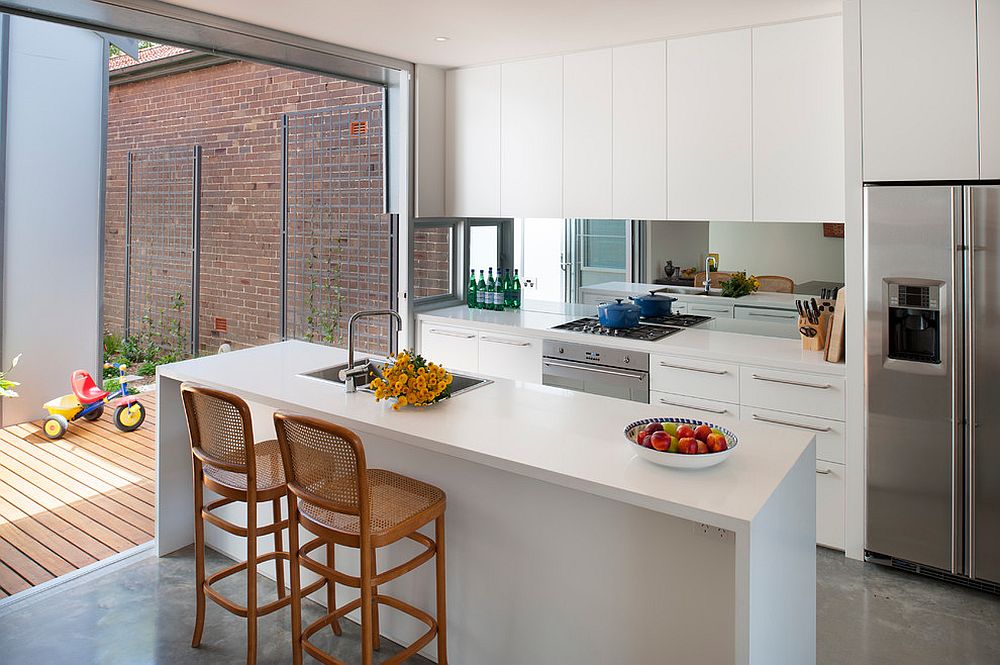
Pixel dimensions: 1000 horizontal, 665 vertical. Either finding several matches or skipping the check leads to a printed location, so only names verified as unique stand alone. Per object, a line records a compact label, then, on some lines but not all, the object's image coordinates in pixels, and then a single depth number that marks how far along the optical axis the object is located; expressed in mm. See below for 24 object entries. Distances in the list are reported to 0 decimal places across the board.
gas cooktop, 4117
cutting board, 3473
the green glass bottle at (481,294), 5227
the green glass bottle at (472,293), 5280
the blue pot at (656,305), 4523
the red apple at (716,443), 2018
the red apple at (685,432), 2082
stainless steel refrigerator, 3016
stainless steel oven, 4020
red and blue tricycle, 5434
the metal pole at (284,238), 6477
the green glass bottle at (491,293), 5184
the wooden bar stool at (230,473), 2580
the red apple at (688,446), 2016
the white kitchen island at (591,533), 1915
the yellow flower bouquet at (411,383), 2604
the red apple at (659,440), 2035
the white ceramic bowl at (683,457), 1978
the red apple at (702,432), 2088
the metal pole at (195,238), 7211
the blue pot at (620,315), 4305
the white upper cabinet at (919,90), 3045
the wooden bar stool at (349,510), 2172
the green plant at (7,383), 4925
